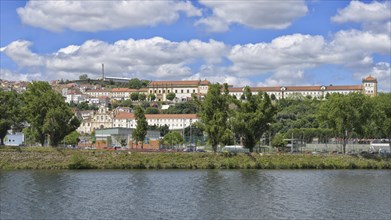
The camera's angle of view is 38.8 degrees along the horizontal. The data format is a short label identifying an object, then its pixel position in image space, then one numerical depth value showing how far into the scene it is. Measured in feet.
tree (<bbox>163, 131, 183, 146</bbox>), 443.73
